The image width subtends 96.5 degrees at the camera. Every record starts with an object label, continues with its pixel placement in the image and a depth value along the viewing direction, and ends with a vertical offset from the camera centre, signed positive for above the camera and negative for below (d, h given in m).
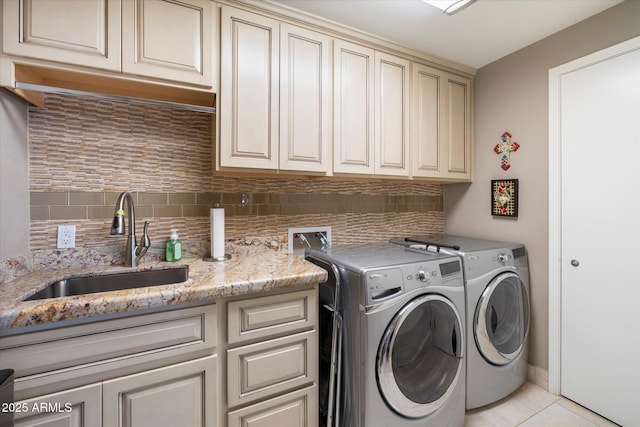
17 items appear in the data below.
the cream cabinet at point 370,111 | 1.80 +0.66
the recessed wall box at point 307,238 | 2.04 -0.21
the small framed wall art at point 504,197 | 2.15 +0.10
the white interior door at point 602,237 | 1.59 -0.16
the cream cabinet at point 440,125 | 2.11 +0.67
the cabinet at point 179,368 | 0.95 -0.61
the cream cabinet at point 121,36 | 1.16 +0.77
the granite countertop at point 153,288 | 0.93 -0.31
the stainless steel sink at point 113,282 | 1.32 -0.36
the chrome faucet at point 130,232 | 1.34 -0.11
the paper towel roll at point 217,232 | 1.65 -0.13
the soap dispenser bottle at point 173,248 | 1.62 -0.22
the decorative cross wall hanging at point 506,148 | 2.16 +0.48
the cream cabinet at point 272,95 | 1.50 +0.64
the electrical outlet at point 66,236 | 1.44 -0.14
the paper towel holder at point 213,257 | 1.64 -0.28
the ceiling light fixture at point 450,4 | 1.51 +1.11
